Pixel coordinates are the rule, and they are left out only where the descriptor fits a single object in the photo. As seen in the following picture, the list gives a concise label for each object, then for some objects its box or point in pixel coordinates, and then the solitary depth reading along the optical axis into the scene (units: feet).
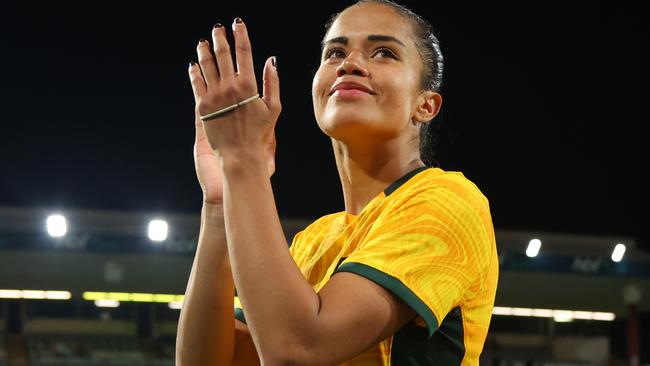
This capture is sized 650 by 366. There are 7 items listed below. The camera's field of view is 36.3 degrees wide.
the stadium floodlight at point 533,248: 54.65
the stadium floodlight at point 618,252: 54.49
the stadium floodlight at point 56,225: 49.57
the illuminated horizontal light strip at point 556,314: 68.03
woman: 5.12
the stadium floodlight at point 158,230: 50.96
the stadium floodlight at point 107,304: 71.36
